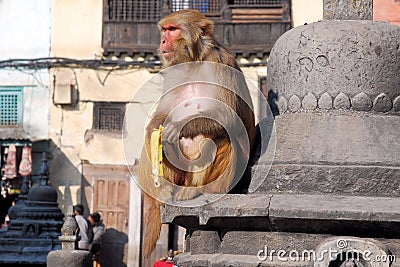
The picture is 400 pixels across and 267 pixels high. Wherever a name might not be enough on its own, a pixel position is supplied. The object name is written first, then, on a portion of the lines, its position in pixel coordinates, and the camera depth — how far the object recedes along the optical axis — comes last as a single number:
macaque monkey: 3.71
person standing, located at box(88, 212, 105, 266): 13.94
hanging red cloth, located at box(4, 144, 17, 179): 15.42
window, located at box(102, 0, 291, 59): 16.20
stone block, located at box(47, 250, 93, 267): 7.64
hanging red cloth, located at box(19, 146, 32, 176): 15.48
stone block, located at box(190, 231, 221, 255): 3.60
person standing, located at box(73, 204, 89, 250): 13.07
